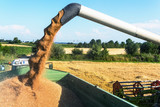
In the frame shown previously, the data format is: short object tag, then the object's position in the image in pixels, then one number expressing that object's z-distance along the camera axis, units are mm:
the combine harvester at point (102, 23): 2867
